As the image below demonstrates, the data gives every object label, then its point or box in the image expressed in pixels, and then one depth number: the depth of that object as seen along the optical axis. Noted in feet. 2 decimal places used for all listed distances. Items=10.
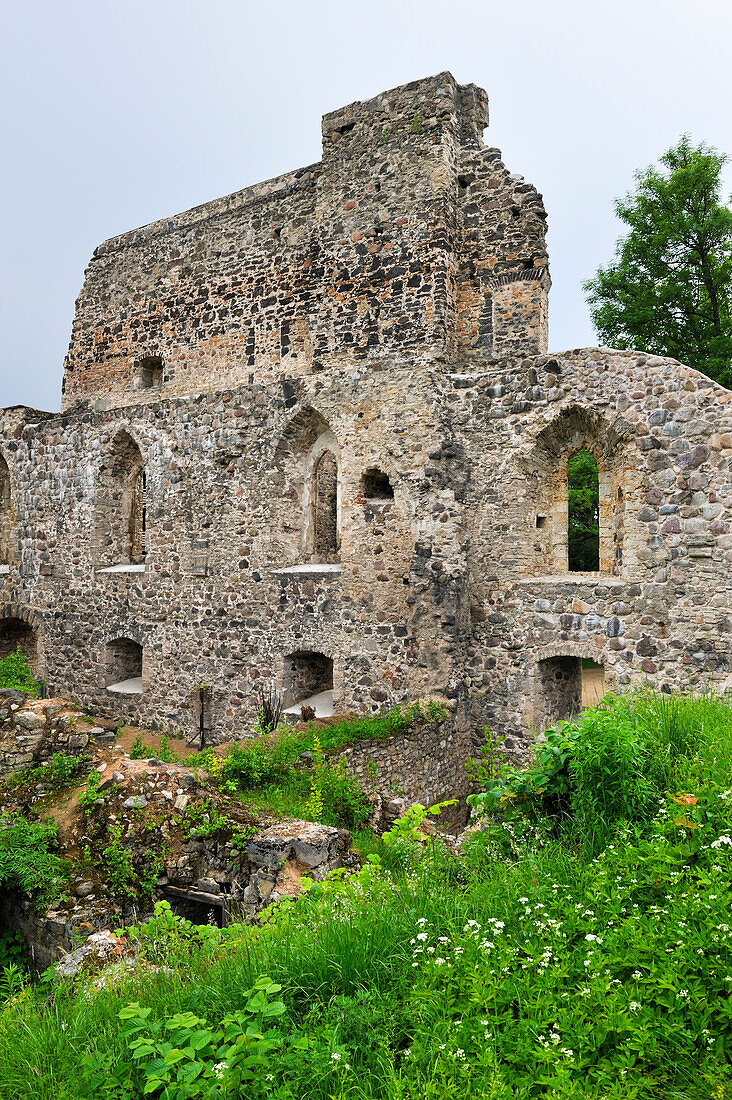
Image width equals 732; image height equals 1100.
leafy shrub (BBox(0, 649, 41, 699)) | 41.60
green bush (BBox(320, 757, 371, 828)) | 24.07
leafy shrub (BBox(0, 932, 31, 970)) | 17.72
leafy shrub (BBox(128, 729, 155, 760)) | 29.84
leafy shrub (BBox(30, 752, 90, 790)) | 22.12
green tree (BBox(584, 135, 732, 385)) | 54.13
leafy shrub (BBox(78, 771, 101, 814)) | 19.93
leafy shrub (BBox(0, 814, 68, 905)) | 17.72
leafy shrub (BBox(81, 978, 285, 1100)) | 8.23
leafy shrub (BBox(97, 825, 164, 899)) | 17.94
